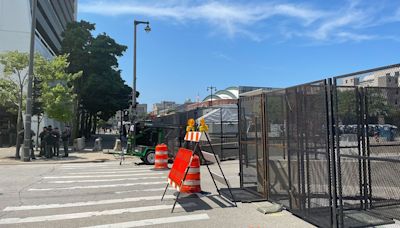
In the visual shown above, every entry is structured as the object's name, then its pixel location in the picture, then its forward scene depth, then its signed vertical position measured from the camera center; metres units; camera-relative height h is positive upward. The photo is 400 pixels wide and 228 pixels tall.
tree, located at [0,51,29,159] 21.03 +3.66
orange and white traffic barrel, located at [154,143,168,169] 15.47 -0.91
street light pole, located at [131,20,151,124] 25.16 +4.76
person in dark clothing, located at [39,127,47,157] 21.45 -0.45
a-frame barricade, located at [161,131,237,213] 8.46 -0.67
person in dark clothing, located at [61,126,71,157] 22.11 -0.06
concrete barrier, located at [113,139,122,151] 26.59 -0.68
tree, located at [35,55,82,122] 23.11 +2.72
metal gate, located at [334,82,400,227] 6.72 -0.32
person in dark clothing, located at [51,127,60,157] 21.53 -0.09
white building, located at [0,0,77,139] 31.50 +9.12
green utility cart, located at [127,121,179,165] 17.73 -0.14
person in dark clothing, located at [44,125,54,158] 21.22 -0.31
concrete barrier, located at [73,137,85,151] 28.27 -0.58
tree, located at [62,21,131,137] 37.97 +7.22
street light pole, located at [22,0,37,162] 19.41 +1.44
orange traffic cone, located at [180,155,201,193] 9.34 -1.07
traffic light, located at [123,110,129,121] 23.92 +1.37
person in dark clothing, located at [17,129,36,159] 20.45 -0.23
